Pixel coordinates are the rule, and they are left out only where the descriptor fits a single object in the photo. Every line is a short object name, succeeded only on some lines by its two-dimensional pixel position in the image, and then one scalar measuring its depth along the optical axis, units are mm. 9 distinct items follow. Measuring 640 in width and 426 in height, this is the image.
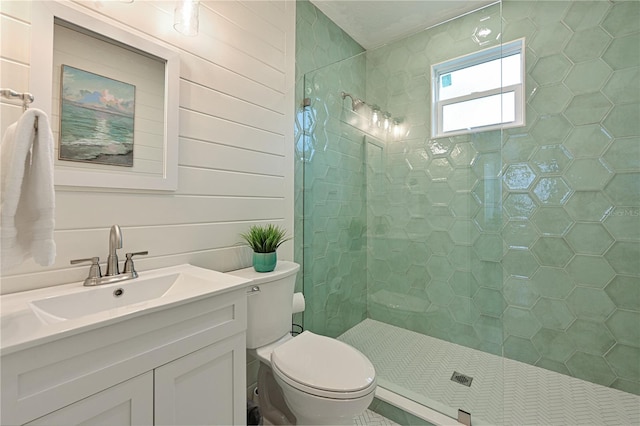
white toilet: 1086
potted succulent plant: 1412
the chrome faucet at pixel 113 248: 1024
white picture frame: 946
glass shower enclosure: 1685
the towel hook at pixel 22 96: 867
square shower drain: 1569
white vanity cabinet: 612
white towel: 703
